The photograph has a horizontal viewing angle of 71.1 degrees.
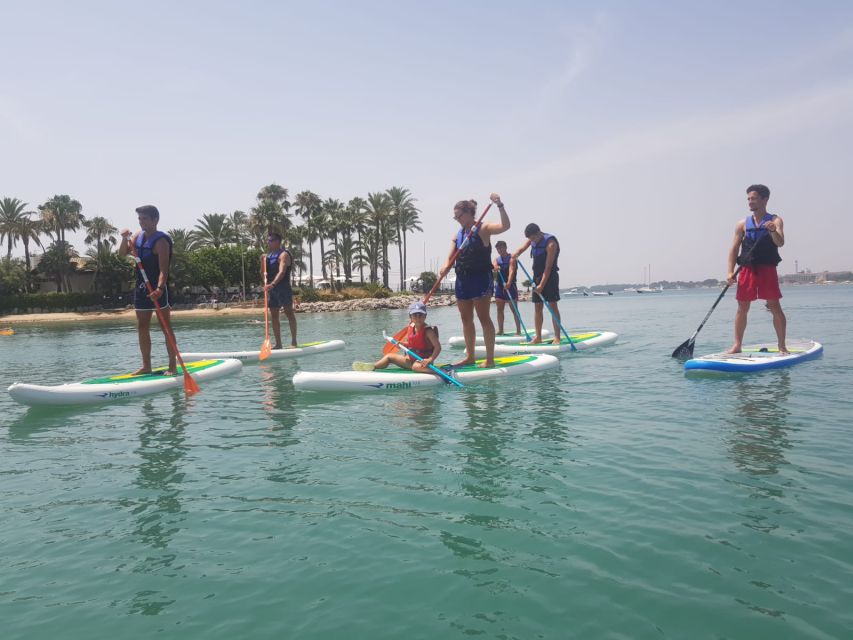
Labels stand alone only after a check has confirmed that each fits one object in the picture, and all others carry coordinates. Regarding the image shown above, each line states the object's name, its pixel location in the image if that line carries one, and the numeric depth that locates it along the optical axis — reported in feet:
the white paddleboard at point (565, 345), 41.75
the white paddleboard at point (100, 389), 27.20
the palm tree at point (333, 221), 254.47
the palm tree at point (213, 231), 270.05
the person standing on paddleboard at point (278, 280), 44.93
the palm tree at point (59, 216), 234.38
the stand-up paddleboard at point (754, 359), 30.07
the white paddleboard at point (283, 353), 43.29
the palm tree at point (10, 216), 229.04
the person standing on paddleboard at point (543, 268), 42.42
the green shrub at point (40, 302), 210.18
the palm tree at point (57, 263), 226.99
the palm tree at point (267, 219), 247.09
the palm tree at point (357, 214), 251.80
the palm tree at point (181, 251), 221.87
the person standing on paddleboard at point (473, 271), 31.22
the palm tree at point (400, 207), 251.60
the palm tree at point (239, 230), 273.54
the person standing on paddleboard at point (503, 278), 48.03
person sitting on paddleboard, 31.27
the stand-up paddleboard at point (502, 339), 46.89
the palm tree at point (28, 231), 230.68
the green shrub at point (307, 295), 228.02
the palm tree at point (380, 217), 249.96
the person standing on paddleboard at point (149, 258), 31.27
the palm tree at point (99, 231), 250.33
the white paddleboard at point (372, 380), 29.09
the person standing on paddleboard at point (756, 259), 31.99
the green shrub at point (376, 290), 241.76
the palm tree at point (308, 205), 260.83
